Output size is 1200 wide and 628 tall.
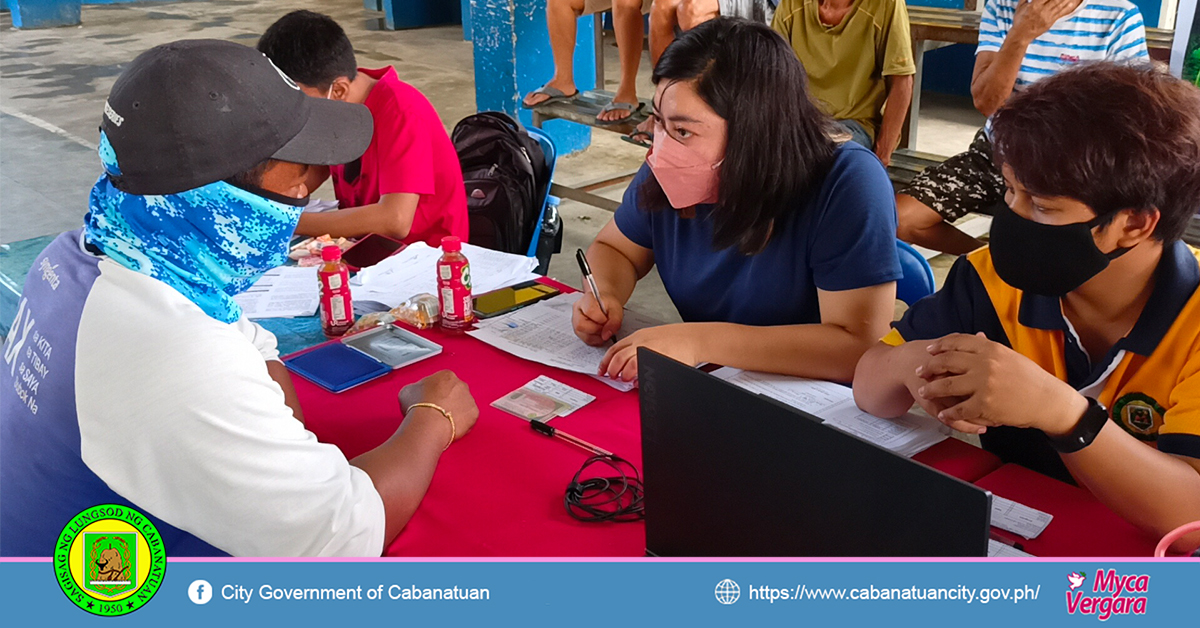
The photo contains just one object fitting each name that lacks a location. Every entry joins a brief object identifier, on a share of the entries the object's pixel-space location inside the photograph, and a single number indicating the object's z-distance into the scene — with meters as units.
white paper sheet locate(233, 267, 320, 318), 2.18
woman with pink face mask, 1.86
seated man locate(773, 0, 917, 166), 3.90
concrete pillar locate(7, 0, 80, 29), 10.95
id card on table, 1.72
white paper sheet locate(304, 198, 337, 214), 2.90
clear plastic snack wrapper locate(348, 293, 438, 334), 2.07
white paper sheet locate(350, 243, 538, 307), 2.24
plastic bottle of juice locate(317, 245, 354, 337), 2.05
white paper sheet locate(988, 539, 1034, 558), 1.29
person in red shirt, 2.69
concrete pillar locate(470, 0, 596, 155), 5.84
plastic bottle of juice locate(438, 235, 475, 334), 2.04
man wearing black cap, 1.15
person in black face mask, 1.33
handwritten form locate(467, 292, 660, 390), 1.90
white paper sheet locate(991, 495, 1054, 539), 1.36
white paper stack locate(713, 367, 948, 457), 1.61
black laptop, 0.88
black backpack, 3.10
